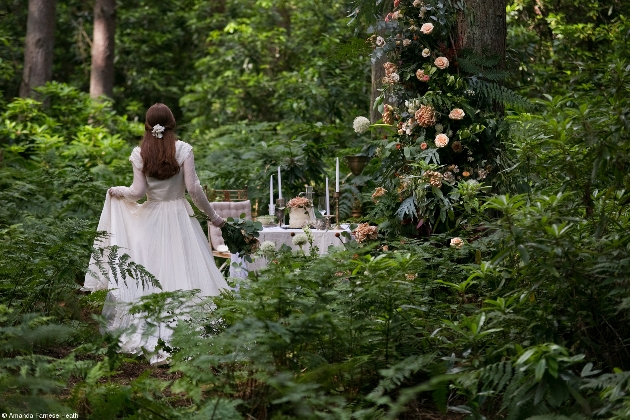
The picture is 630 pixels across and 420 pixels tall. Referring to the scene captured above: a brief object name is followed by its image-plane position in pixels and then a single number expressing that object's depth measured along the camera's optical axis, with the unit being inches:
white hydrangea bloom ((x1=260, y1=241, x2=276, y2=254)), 253.7
